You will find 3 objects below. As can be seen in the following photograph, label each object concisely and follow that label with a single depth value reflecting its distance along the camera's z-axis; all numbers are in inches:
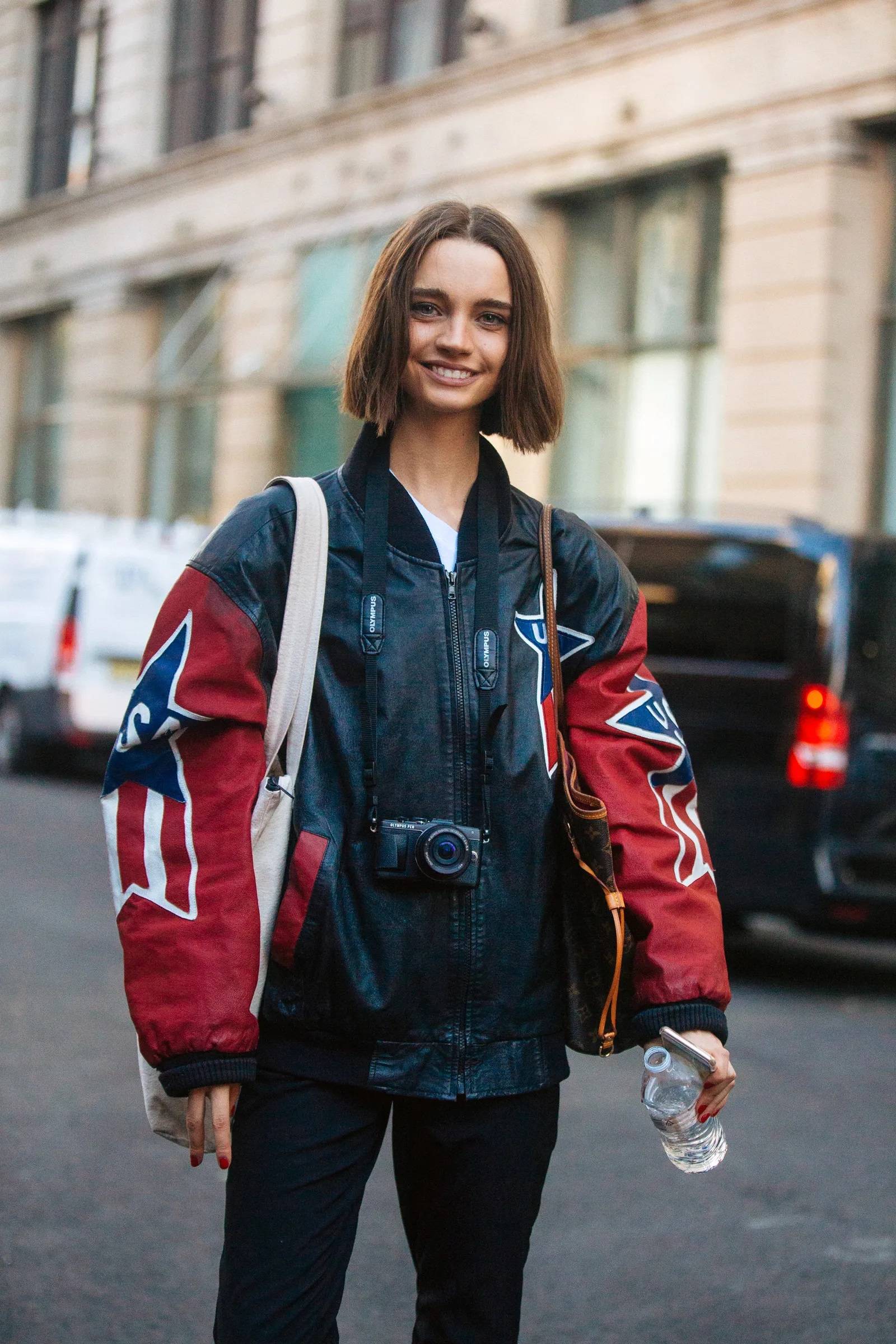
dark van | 292.5
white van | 586.6
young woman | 87.7
